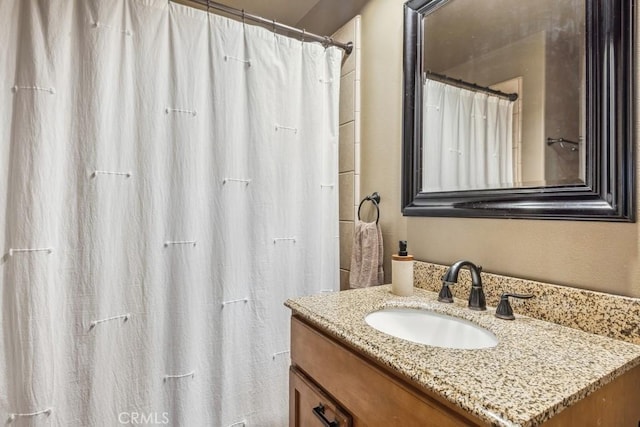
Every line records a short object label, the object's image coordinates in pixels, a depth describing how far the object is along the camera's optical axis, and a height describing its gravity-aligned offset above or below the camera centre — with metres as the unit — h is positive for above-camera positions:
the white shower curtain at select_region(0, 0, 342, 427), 1.03 +0.00
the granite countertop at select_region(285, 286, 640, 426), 0.52 -0.29
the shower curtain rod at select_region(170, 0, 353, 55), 1.32 +0.81
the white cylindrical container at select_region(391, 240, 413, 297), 1.14 -0.22
